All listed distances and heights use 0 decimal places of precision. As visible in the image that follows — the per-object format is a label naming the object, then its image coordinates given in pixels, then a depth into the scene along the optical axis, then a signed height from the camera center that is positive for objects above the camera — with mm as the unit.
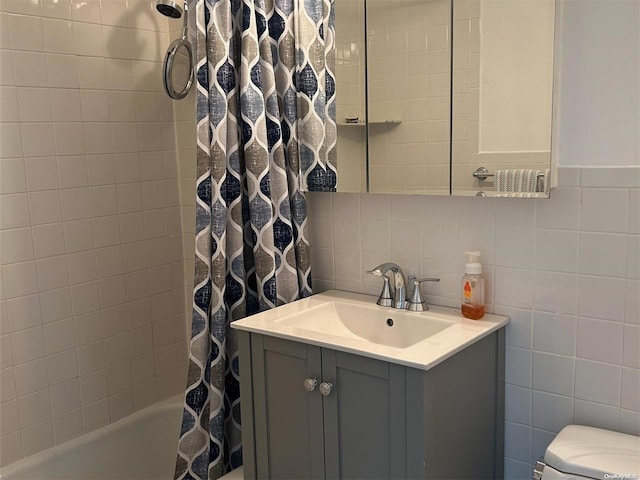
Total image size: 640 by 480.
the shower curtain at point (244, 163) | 1893 -8
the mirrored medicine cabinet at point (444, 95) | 1563 +155
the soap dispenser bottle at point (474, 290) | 1705 -348
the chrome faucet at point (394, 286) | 1849 -361
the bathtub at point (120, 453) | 2051 -949
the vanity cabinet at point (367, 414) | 1469 -611
